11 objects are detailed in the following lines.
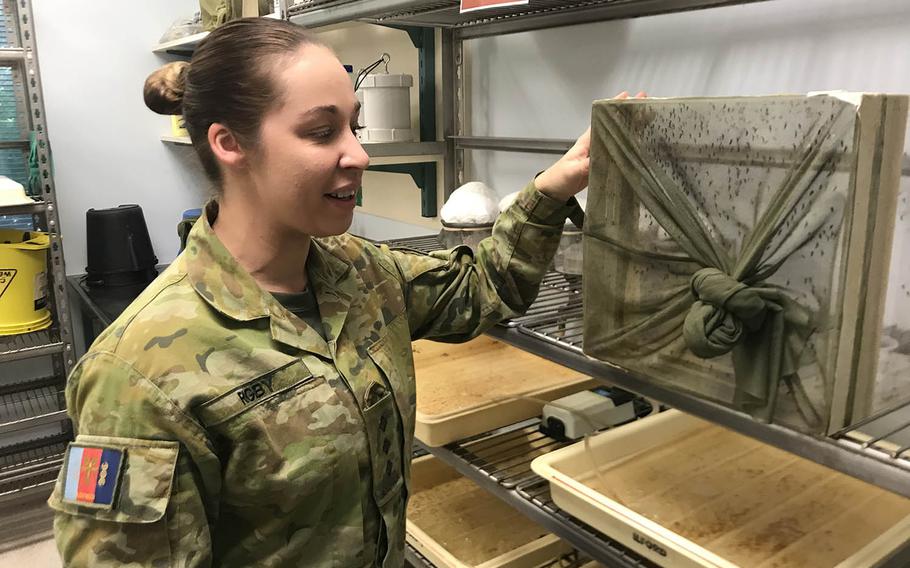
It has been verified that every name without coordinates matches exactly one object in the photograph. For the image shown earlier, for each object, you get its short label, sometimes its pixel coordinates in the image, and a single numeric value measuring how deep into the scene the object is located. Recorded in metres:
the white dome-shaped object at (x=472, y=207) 1.53
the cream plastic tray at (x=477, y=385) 1.58
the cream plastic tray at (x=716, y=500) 1.05
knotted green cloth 0.75
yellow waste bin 2.55
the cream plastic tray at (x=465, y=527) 1.55
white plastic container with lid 1.99
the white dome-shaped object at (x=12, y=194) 2.45
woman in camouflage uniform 0.88
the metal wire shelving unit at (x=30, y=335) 2.58
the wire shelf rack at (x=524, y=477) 1.20
